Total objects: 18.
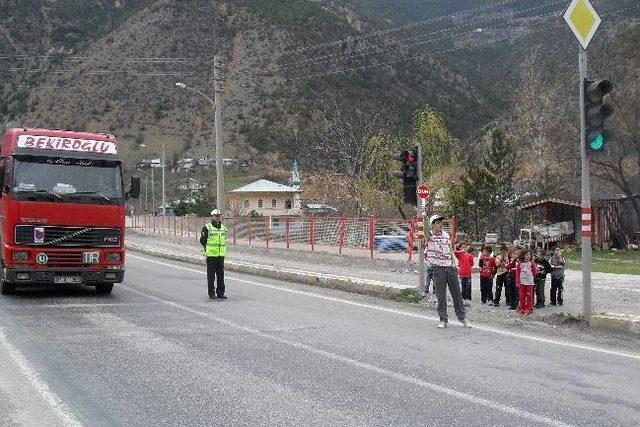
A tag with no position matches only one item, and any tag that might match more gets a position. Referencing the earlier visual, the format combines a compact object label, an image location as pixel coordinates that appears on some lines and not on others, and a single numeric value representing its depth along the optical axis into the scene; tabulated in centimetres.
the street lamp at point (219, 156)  3072
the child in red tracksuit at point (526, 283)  1302
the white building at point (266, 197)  7869
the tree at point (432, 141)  4878
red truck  1405
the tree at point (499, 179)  4388
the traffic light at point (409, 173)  1595
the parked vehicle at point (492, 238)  3703
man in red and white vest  1172
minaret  6919
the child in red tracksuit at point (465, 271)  1496
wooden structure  3984
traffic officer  1553
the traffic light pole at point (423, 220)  1565
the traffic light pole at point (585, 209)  1161
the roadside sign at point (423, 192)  1589
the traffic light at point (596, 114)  1155
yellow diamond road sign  1191
